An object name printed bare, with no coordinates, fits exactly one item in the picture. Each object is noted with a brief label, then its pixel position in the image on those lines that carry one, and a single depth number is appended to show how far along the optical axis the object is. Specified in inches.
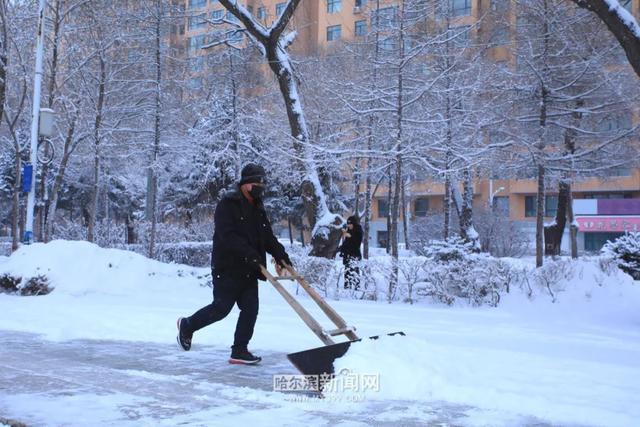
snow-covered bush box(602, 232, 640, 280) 484.7
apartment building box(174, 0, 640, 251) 704.4
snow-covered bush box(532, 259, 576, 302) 399.5
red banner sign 1599.4
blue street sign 558.6
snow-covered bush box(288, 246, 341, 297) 468.1
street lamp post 588.4
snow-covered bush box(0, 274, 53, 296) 462.0
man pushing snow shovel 226.2
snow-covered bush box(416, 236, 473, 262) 446.3
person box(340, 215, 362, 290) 509.9
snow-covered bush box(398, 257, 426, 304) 433.7
